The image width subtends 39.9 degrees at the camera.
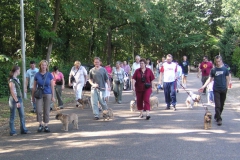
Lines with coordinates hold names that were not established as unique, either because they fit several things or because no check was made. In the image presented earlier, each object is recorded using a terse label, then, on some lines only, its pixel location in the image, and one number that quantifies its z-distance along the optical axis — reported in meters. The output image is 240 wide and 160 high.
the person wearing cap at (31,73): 11.41
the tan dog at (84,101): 12.84
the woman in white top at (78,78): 12.48
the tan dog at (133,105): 11.70
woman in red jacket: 9.82
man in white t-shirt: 11.73
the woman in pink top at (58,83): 12.50
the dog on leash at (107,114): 9.83
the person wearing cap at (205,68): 15.98
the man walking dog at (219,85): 9.02
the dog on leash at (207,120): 8.26
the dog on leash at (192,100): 12.24
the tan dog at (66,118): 8.52
